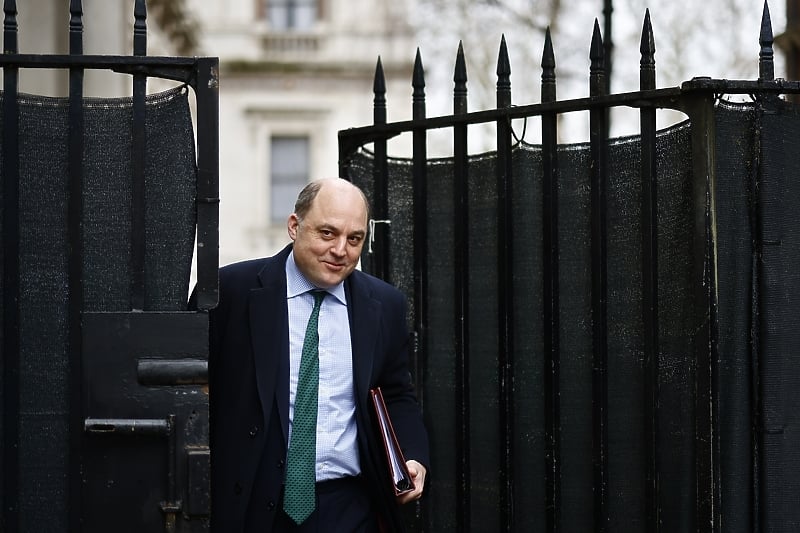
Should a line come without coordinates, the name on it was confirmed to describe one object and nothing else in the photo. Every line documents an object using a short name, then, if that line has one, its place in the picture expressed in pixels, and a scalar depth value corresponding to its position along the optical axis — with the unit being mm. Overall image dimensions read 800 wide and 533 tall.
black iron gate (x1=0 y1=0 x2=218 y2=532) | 3861
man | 4160
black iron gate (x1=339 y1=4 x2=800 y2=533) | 4281
